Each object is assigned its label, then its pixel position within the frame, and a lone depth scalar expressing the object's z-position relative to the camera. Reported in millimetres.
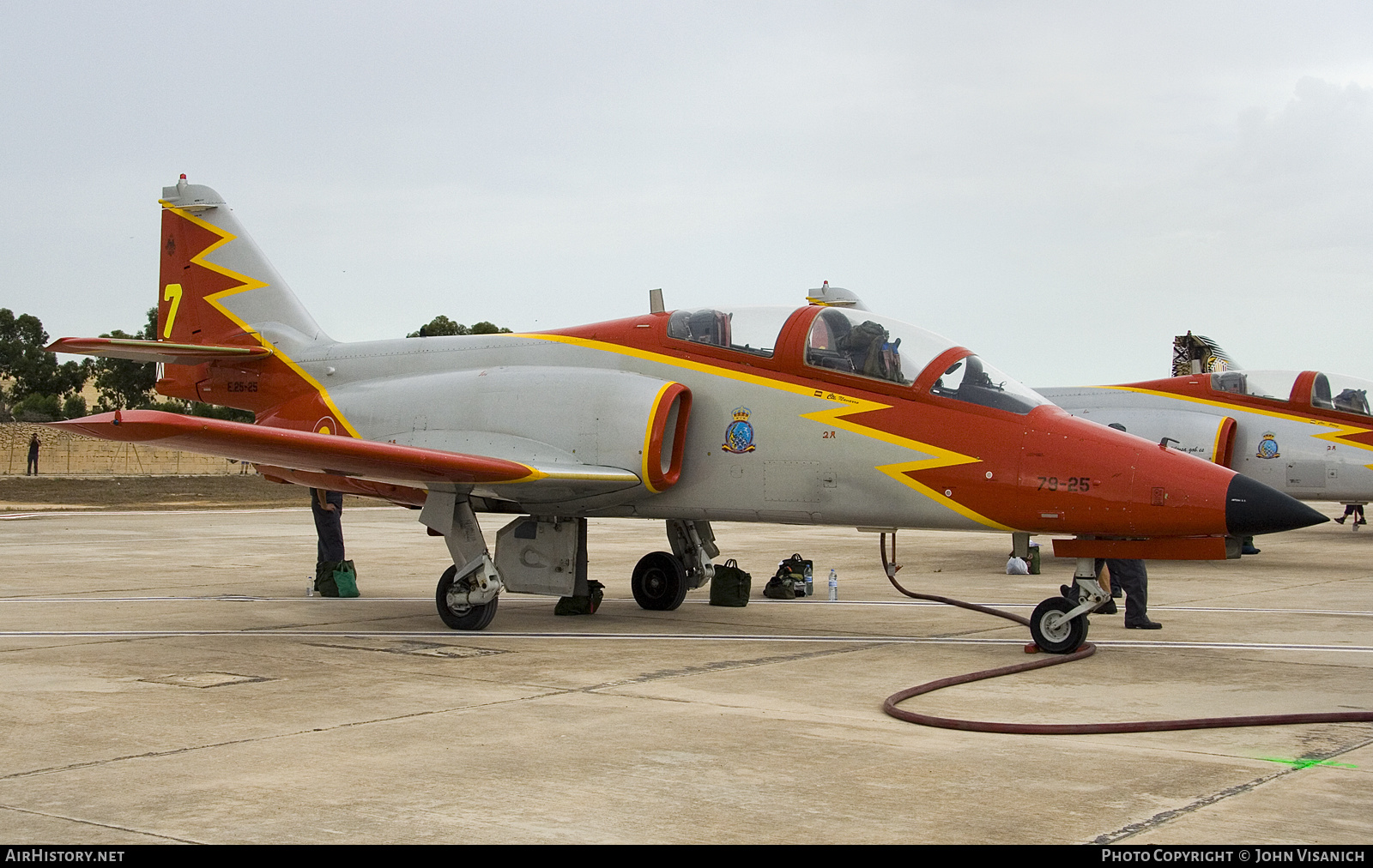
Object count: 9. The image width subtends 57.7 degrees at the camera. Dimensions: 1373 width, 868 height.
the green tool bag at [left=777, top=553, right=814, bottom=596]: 13781
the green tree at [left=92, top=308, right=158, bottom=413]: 79688
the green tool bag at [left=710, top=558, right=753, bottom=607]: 12805
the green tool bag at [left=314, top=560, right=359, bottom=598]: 13656
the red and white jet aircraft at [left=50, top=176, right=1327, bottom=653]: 8977
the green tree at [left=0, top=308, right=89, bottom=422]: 92750
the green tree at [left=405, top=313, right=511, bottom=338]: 71688
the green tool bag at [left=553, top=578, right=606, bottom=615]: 11898
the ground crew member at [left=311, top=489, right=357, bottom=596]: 13555
